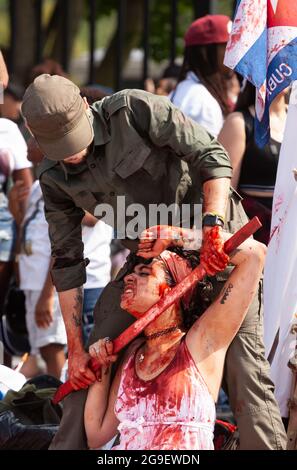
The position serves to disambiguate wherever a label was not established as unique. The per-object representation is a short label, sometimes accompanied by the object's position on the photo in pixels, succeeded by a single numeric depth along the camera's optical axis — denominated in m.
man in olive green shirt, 7.84
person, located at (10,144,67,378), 12.49
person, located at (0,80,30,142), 14.04
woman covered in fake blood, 7.78
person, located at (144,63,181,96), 15.92
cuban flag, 9.02
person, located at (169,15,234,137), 11.77
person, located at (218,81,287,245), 10.30
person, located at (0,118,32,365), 12.06
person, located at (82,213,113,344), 11.76
